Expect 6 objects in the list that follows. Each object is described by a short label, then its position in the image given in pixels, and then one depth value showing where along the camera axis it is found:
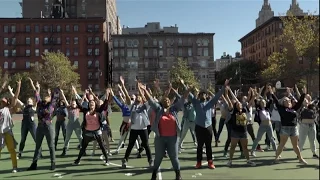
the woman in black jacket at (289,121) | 10.89
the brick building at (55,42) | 101.44
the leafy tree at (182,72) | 85.06
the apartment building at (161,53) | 108.31
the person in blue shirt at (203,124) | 10.80
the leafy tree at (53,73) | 75.47
